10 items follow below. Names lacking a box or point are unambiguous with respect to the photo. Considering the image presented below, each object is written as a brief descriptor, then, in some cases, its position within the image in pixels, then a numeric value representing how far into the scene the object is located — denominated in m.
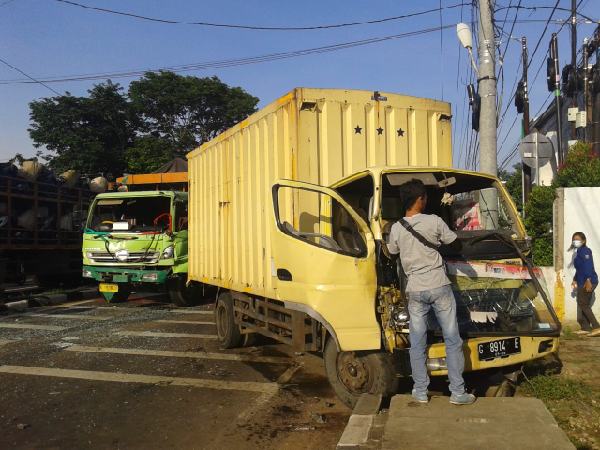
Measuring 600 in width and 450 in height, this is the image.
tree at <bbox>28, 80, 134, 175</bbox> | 29.56
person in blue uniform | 7.46
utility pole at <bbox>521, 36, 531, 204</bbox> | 19.23
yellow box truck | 4.05
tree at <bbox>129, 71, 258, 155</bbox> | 33.19
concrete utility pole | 7.95
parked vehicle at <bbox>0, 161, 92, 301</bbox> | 12.32
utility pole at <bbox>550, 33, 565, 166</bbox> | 16.32
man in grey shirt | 3.73
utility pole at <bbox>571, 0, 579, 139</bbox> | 14.62
